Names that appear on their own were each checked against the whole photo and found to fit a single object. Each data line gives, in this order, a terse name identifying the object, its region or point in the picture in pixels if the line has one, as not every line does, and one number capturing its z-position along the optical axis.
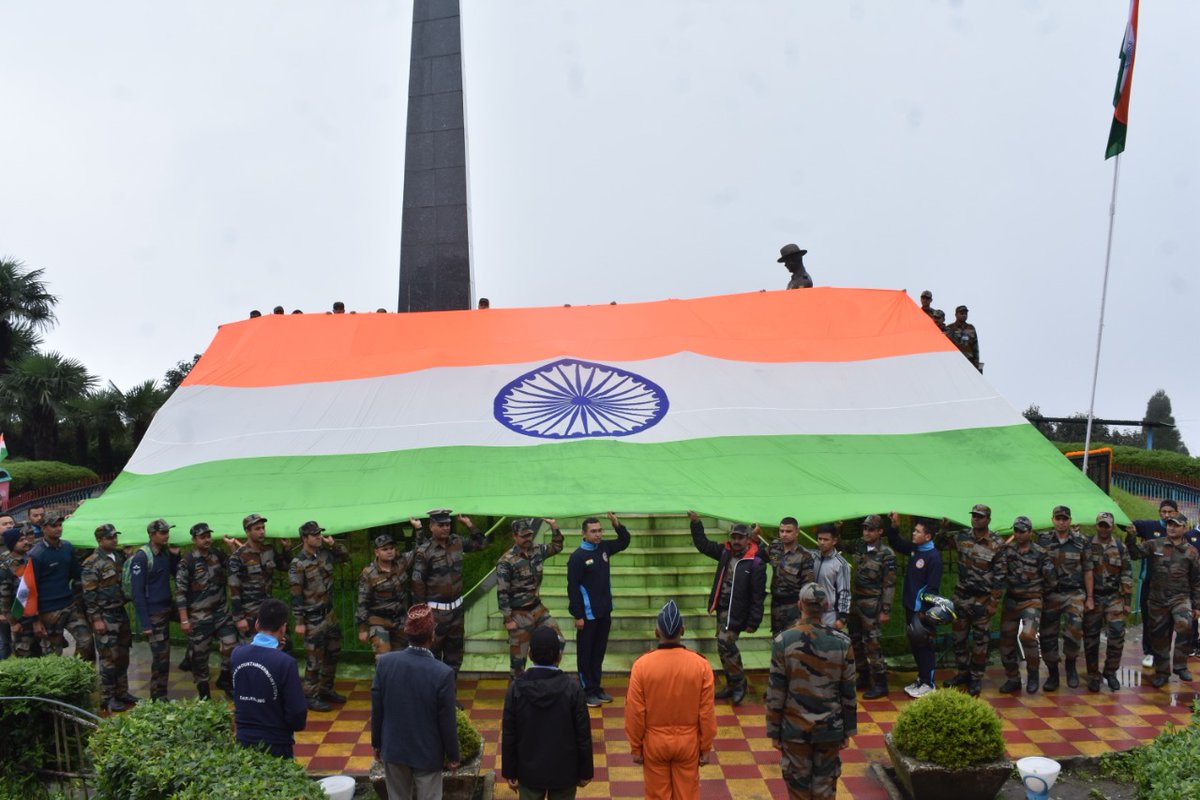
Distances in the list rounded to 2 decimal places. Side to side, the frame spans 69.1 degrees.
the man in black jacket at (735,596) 7.74
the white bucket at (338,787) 5.42
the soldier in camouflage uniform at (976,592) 7.96
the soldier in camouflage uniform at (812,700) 5.05
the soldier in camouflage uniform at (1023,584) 8.13
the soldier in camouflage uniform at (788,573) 7.70
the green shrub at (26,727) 5.87
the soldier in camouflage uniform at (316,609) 7.97
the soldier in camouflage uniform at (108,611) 8.05
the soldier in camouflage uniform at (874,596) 7.99
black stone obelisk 16.84
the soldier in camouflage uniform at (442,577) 7.93
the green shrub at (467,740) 5.64
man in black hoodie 4.68
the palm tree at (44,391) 25.42
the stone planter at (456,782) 5.63
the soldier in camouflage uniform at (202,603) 7.96
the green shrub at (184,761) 4.41
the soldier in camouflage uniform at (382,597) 7.68
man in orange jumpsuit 4.89
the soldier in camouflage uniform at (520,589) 7.81
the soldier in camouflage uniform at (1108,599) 8.34
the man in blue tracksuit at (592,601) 7.81
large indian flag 8.56
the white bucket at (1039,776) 5.59
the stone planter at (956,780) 5.77
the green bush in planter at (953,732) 5.79
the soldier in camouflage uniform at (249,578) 7.94
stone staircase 9.03
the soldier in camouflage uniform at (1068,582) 8.26
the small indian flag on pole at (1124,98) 10.77
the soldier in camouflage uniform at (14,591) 8.63
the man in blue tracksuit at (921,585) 7.94
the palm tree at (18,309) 31.97
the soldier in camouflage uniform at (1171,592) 8.47
